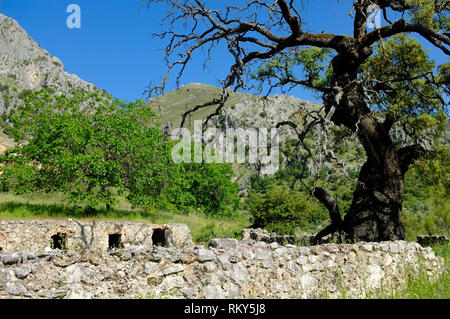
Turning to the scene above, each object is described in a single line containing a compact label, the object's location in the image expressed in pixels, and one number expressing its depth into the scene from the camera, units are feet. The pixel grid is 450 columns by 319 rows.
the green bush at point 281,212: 68.28
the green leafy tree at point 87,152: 61.93
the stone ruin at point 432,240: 38.85
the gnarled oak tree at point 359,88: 29.30
